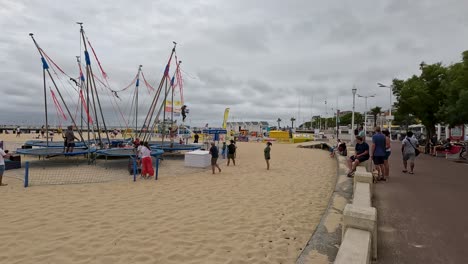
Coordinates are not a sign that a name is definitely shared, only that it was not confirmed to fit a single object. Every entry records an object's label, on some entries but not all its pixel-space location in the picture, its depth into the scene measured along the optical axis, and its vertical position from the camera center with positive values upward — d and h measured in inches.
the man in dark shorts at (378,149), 336.5 -22.9
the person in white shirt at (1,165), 371.2 -51.4
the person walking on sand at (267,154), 552.7 -49.1
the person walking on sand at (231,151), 606.9 -47.7
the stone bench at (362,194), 191.3 -50.3
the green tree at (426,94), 789.9 +110.0
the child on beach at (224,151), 792.4 -62.5
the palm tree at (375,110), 3243.6 +250.9
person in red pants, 441.7 -58.4
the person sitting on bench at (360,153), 354.0 -29.4
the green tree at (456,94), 572.4 +85.9
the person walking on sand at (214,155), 500.1 -47.9
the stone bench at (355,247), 116.9 -54.7
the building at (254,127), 2952.8 +31.3
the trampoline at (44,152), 575.1 -52.1
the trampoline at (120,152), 572.4 -51.9
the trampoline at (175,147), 767.4 -51.7
